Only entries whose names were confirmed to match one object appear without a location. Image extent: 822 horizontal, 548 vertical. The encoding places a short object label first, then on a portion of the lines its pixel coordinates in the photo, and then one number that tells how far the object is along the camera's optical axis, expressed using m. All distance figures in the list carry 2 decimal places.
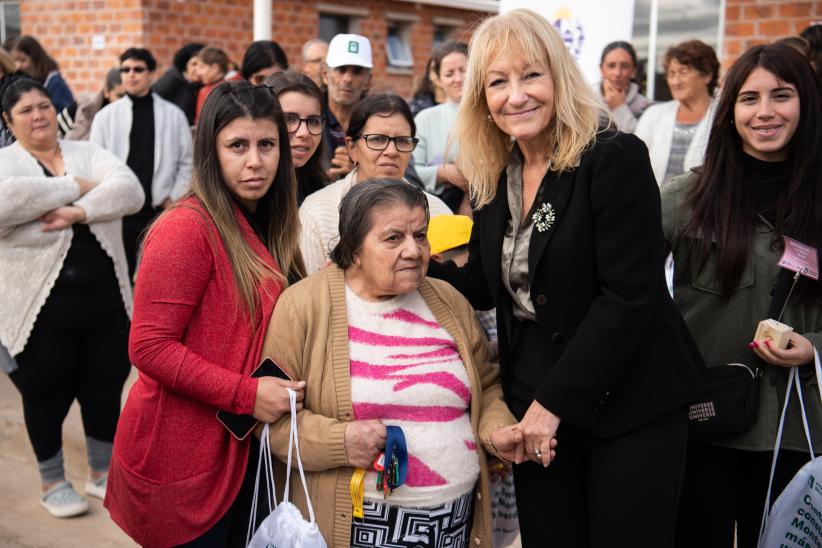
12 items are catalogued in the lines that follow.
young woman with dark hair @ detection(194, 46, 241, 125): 7.55
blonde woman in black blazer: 2.22
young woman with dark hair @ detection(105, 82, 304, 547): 2.39
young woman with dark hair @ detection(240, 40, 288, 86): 5.01
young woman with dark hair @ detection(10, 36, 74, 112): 7.57
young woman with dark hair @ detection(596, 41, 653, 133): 5.59
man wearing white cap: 4.40
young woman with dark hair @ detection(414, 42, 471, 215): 4.43
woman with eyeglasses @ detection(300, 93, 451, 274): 3.12
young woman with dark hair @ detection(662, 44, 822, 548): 2.59
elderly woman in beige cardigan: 2.40
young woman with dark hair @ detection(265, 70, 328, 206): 3.42
